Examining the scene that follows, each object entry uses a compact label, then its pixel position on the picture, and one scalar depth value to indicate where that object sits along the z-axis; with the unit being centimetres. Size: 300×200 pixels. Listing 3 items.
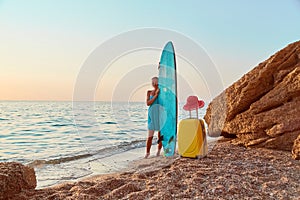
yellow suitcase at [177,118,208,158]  412
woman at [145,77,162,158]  466
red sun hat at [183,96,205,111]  458
